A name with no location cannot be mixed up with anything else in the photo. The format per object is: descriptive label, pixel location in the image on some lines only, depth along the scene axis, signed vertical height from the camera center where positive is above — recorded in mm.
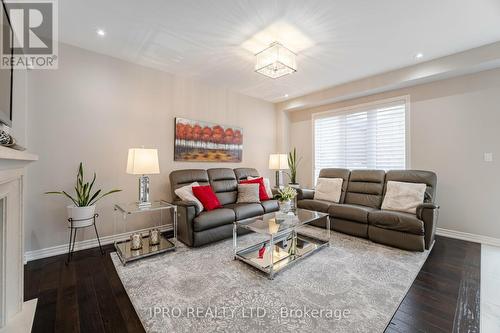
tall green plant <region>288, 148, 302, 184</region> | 5082 +87
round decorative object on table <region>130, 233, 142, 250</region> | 2648 -947
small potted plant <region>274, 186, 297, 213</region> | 2809 -426
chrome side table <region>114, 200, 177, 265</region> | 2469 -1027
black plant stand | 2426 -908
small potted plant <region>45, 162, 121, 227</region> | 2436 -461
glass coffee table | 2225 -1023
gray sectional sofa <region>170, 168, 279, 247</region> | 2750 -625
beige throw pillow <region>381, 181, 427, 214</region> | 2978 -438
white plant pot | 2430 -558
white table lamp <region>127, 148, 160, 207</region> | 2699 +35
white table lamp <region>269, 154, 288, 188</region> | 4512 +118
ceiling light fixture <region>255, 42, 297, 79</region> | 2572 +1373
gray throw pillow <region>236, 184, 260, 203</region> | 3646 -453
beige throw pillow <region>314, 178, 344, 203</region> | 3811 -418
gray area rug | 1506 -1105
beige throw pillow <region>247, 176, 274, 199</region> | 3965 -435
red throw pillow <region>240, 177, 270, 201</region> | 3822 -349
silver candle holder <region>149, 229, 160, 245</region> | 2811 -941
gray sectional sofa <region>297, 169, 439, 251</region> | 2637 -645
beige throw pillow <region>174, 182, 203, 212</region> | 2956 -393
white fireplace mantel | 1425 -588
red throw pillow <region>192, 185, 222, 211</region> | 3096 -446
